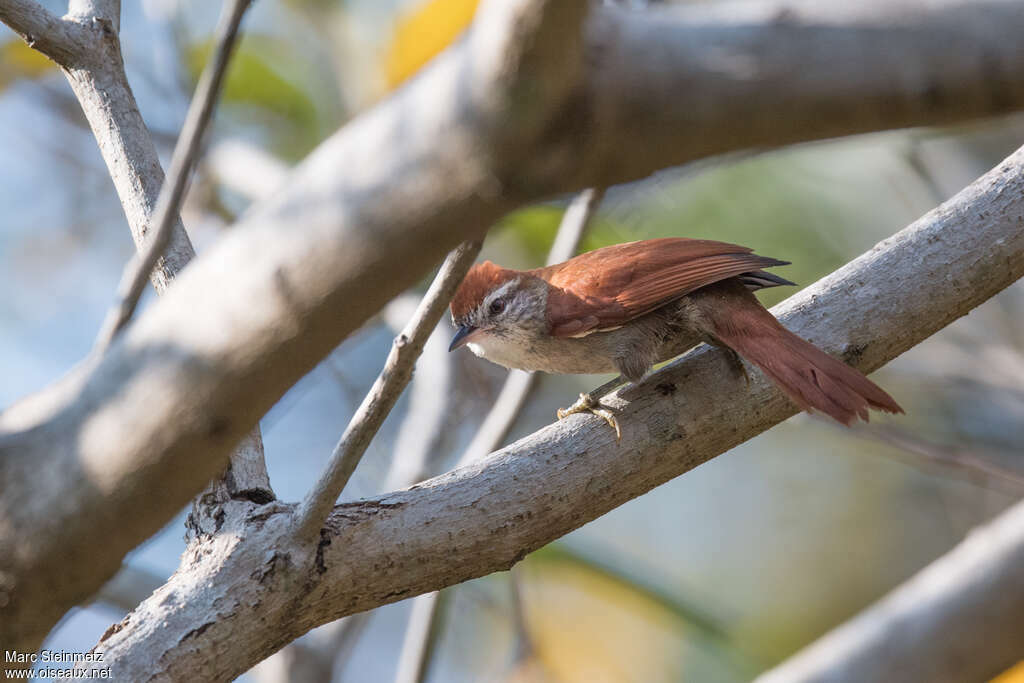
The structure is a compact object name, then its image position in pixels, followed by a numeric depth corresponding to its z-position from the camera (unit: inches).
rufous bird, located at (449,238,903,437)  205.8
